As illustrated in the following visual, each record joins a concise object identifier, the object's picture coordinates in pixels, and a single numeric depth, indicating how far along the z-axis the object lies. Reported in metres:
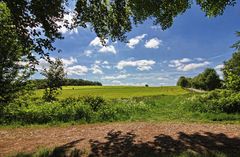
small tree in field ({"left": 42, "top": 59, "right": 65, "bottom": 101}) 12.14
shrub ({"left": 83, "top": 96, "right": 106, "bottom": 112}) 8.08
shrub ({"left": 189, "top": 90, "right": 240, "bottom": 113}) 7.21
